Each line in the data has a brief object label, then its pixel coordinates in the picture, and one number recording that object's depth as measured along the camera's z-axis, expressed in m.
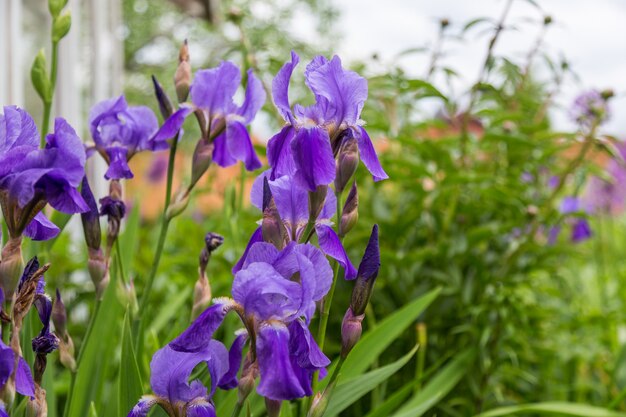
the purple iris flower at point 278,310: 0.63
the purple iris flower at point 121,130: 1.00
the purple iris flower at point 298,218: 0.73
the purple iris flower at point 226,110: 0.98
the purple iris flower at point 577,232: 2.25
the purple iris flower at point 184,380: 0.72
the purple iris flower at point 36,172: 0.67
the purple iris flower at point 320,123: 0.71
